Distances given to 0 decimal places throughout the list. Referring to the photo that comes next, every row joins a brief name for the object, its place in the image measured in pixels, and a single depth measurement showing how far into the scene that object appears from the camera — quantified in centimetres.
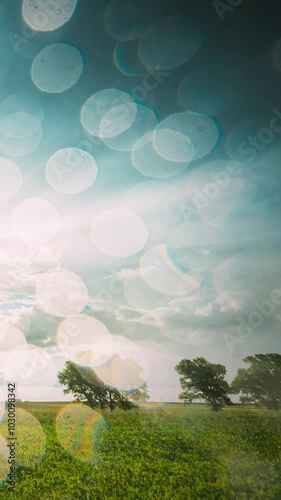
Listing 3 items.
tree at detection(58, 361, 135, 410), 3481
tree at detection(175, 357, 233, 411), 4247
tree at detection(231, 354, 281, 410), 4803
